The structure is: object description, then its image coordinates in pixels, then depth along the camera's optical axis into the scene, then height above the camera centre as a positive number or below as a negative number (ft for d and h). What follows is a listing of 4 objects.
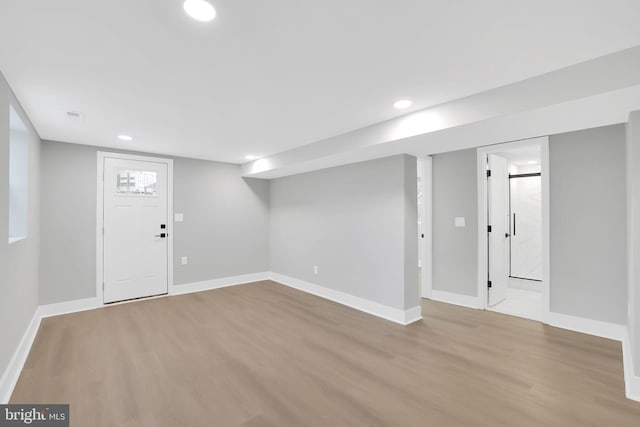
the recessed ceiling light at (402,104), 8.43 +3.35
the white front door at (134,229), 14.19 -0.72
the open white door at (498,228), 13.17 -0.67
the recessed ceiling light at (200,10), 4.62 +3.42
